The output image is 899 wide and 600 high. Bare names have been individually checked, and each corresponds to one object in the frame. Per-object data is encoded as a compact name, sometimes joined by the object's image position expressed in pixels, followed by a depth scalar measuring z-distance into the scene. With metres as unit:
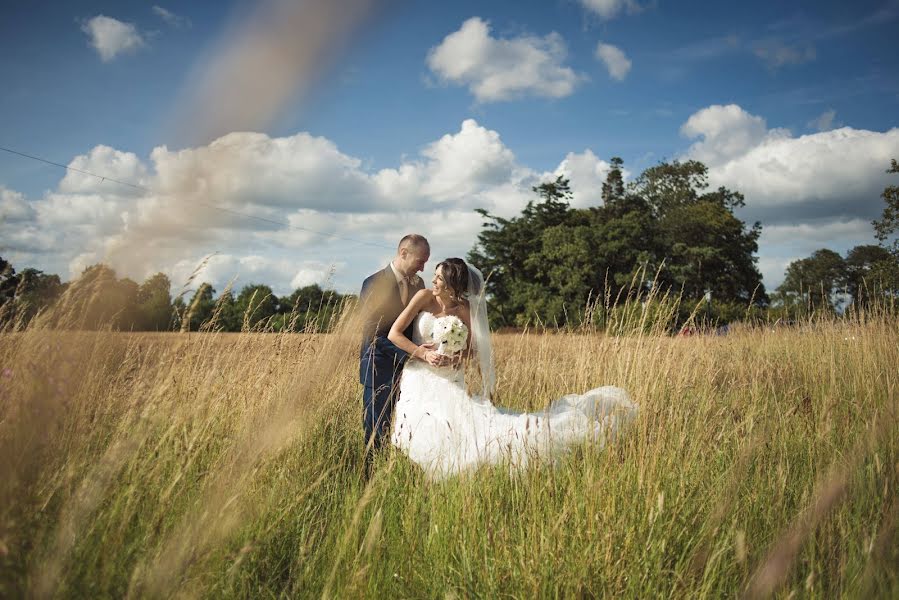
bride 3.88
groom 5.35
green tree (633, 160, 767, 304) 42.94
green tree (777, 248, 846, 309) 60.03
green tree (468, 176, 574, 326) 41.94
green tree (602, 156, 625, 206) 46.66
